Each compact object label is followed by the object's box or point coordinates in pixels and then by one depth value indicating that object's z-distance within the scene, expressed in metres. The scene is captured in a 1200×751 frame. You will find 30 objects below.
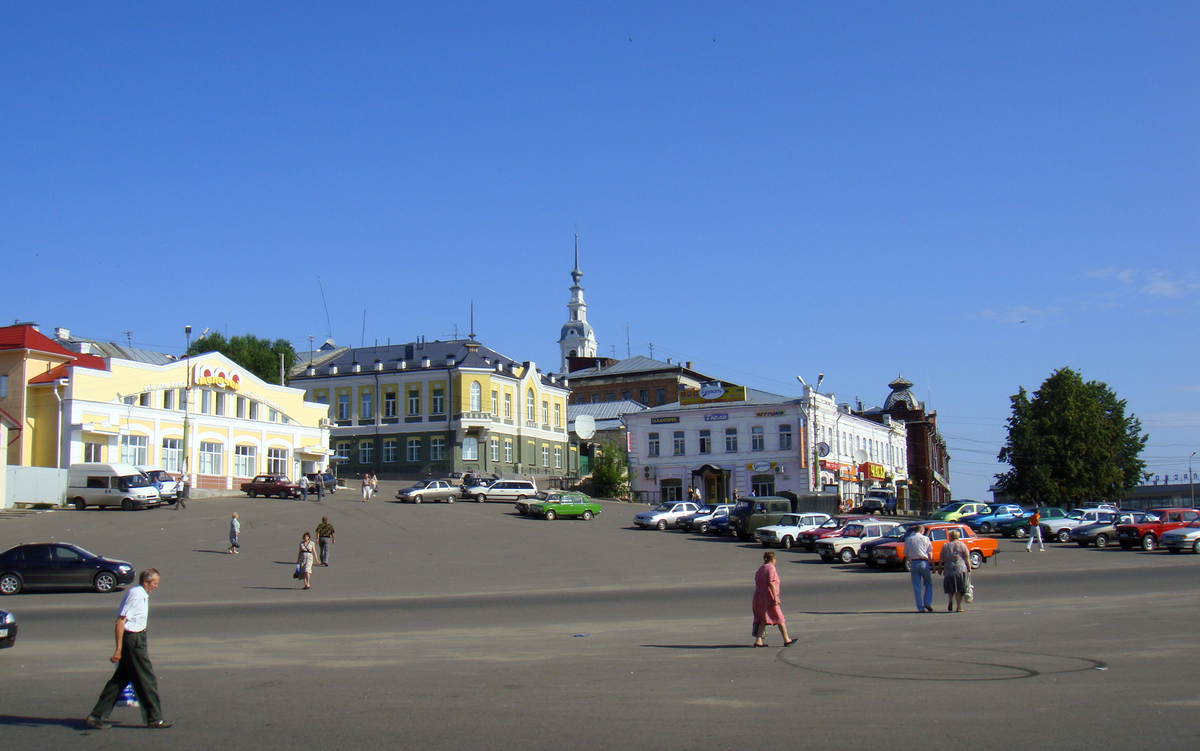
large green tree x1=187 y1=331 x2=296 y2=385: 88.62
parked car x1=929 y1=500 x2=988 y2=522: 48.04
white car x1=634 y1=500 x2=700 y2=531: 46.28
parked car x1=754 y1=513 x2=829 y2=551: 38.78
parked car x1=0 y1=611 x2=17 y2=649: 13.90
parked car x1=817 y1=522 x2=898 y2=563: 33.44
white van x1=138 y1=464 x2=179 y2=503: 47.81
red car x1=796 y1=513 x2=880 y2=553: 36.54
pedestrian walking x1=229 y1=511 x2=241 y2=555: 34.03
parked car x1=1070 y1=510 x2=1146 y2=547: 40.38
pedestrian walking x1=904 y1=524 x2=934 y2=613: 19.00
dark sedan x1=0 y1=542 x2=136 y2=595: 25.70
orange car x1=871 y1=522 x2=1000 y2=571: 30.14
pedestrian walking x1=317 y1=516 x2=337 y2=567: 31.38
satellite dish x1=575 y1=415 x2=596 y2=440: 83.62
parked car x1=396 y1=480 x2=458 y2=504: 54.25
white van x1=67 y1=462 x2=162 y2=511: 46.00
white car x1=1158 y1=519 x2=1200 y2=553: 35.38
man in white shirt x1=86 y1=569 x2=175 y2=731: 9.47
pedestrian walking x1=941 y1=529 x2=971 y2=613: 18.89
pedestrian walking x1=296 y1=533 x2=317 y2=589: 26.91
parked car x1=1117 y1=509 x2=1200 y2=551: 36.96
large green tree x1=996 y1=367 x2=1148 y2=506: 71.12
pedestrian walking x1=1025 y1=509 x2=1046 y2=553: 37.99
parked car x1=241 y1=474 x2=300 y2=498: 54.25
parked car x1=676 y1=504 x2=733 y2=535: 45.53
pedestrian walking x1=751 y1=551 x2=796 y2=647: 14.42
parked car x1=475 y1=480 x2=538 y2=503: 56.47
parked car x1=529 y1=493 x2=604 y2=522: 48.44
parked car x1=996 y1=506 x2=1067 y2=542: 44.16
